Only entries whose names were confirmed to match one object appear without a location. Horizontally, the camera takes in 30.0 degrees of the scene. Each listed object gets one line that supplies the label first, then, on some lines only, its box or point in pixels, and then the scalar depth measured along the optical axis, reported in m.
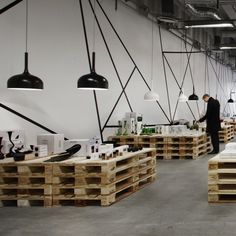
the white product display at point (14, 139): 6.95
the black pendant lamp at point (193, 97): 15.84
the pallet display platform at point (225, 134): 18.47
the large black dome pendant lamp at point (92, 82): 6.77
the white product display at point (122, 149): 7.61
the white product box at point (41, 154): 7.00
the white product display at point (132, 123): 11.78
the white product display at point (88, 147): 6.96
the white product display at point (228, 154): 6.73
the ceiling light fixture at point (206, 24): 11.79
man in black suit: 13.17
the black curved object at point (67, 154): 6.63
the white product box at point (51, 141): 7.44
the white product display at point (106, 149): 7.00
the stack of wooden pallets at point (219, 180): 6.58
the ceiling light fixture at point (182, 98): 14.81
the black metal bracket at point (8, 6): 7.24
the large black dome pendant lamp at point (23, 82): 6.13
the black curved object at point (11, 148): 6.95
